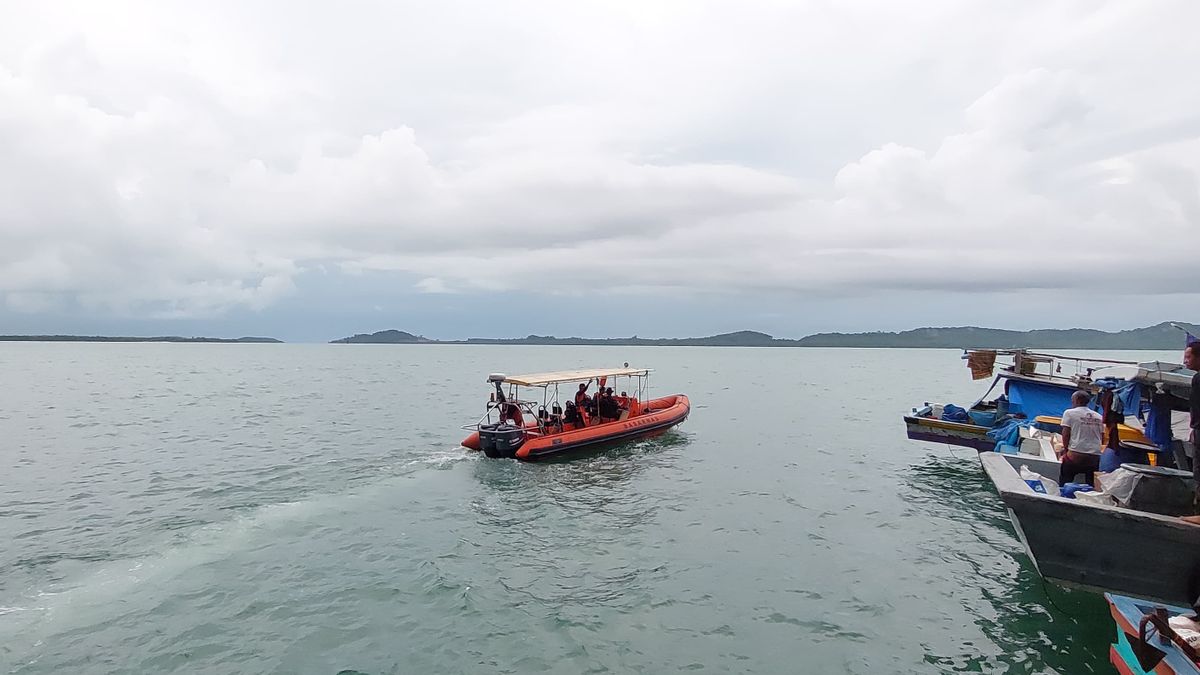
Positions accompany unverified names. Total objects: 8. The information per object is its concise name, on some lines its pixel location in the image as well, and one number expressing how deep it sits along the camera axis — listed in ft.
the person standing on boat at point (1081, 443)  33.50
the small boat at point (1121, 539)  22.94
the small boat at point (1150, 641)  17.66
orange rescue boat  62.44
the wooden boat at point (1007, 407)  59.26
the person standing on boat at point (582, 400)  70.79
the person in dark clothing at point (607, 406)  73.31
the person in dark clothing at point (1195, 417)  21.75
